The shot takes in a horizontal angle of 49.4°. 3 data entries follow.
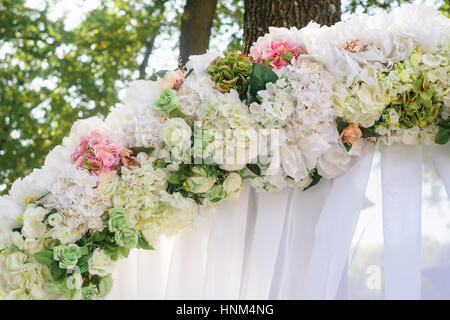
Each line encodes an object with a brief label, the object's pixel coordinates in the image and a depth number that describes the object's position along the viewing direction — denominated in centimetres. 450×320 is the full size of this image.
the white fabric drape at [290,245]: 166
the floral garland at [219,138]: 168
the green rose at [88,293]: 176
